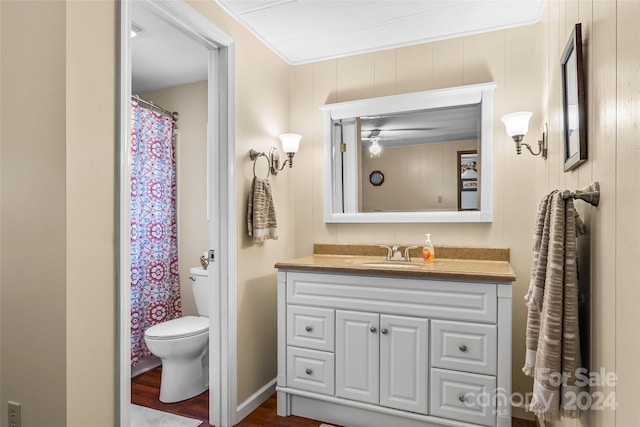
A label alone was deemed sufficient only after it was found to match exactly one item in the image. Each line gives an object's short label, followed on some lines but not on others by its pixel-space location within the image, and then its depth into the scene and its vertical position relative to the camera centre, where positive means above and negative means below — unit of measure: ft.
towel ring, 7.85 +1.23
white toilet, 7.93 -3.07
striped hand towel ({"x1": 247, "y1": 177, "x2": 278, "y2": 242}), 7.61 +0.00
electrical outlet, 4.76 -2.57
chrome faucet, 8.02 -0.89
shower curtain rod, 10.10 +2.85
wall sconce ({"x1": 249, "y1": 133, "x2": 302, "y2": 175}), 8.48 +1.47
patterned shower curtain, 9.41 -0.36
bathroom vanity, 6.07 -2.26
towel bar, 3.32 +0.17
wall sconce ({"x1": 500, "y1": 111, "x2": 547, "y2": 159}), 6.71 +1.55
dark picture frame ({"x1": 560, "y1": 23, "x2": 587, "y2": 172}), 3.74 +1.19
